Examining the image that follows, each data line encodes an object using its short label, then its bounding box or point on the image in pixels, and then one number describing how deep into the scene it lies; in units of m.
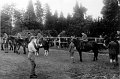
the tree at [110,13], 17.89
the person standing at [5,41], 14.50
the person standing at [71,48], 11.02
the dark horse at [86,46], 11.57
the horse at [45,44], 13.83
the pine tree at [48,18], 55.98
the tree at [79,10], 53.76
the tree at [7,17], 46.90
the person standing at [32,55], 6.99
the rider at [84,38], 12.85
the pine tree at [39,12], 56.20
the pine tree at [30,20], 47.26
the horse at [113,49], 8.87
